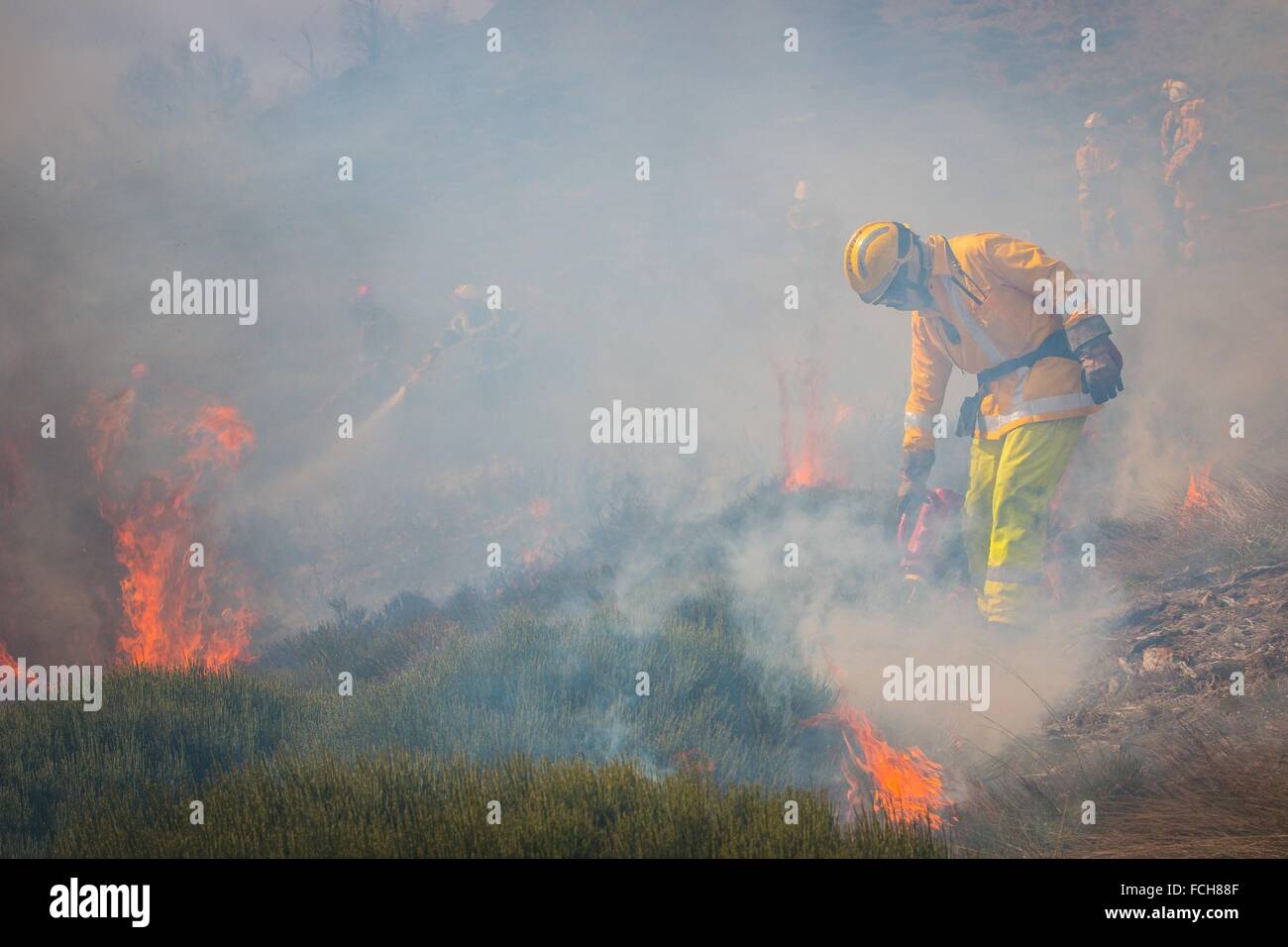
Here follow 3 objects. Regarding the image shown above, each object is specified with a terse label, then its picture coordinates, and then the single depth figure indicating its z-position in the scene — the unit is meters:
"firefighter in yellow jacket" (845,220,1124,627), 7.59
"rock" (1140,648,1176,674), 7.36
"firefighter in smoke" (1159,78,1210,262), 14.14
